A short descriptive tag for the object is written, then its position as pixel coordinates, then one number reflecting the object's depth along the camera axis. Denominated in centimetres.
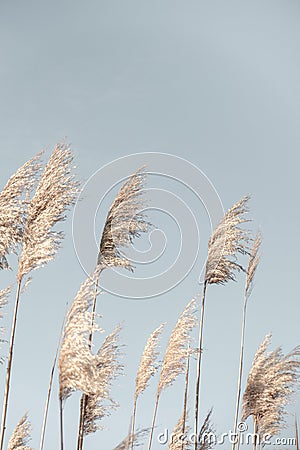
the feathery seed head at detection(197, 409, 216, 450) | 640
